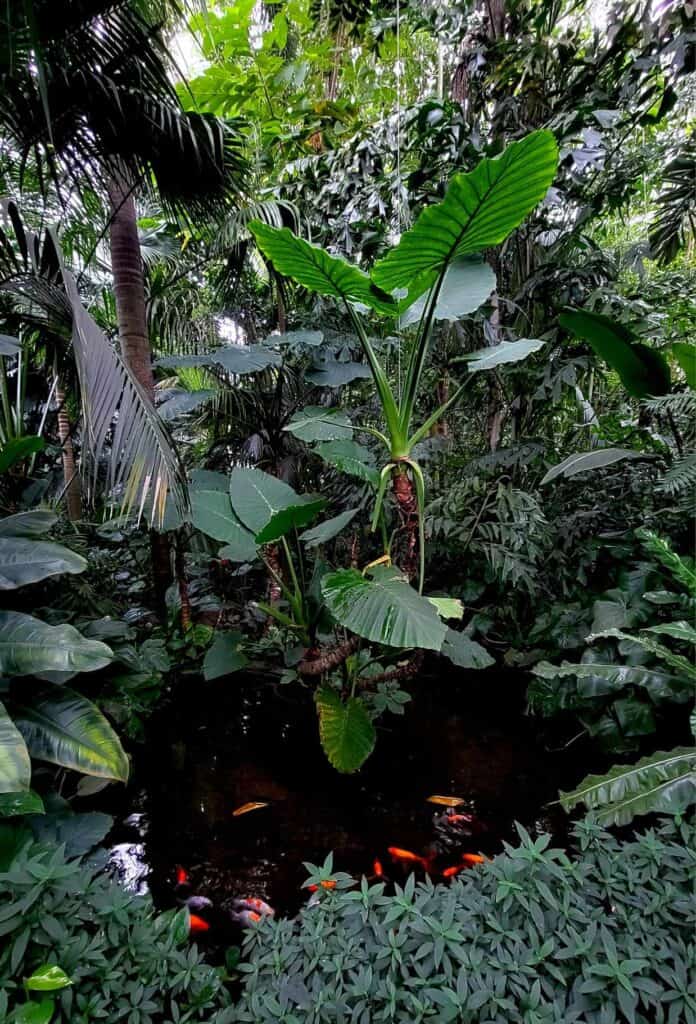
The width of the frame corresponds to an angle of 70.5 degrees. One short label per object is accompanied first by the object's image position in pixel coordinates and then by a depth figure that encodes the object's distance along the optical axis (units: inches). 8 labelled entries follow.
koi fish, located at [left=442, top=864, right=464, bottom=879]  55.5
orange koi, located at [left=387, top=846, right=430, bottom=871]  58.4
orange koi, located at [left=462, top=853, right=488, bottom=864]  56.5
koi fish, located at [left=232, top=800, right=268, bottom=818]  68.1
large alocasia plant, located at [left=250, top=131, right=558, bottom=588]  49.3
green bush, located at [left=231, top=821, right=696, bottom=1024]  28.2
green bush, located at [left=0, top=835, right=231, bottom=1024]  29.1
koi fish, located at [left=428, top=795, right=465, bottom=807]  68.0
